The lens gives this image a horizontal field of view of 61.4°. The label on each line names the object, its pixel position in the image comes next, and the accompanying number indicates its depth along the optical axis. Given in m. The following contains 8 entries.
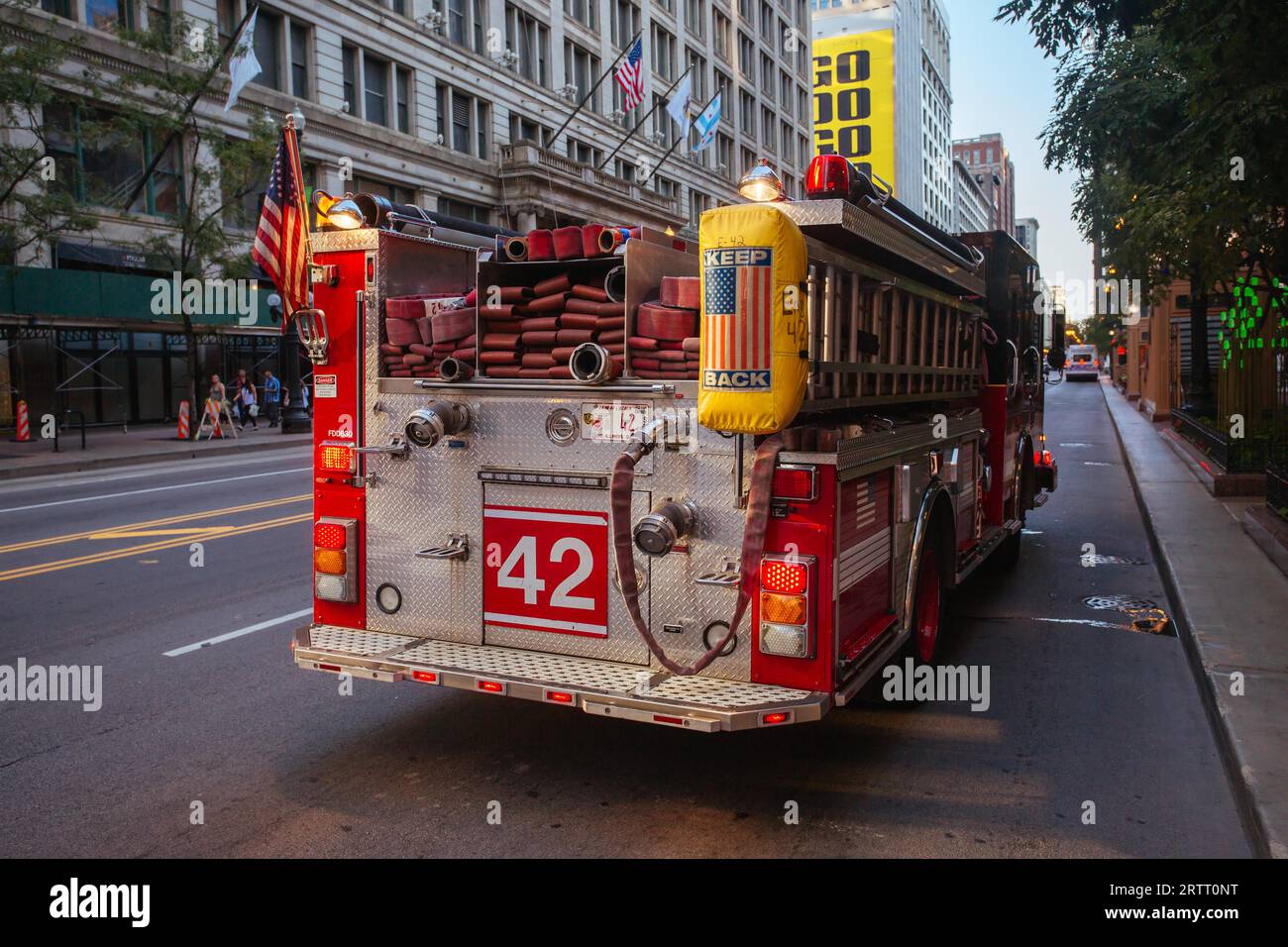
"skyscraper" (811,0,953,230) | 83.50
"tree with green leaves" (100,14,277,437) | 25.20
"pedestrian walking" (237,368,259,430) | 31.92
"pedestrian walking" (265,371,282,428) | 33.06
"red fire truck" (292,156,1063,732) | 4.54
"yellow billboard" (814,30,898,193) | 81.31
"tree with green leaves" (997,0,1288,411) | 8.44
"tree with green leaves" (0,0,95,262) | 21.88
